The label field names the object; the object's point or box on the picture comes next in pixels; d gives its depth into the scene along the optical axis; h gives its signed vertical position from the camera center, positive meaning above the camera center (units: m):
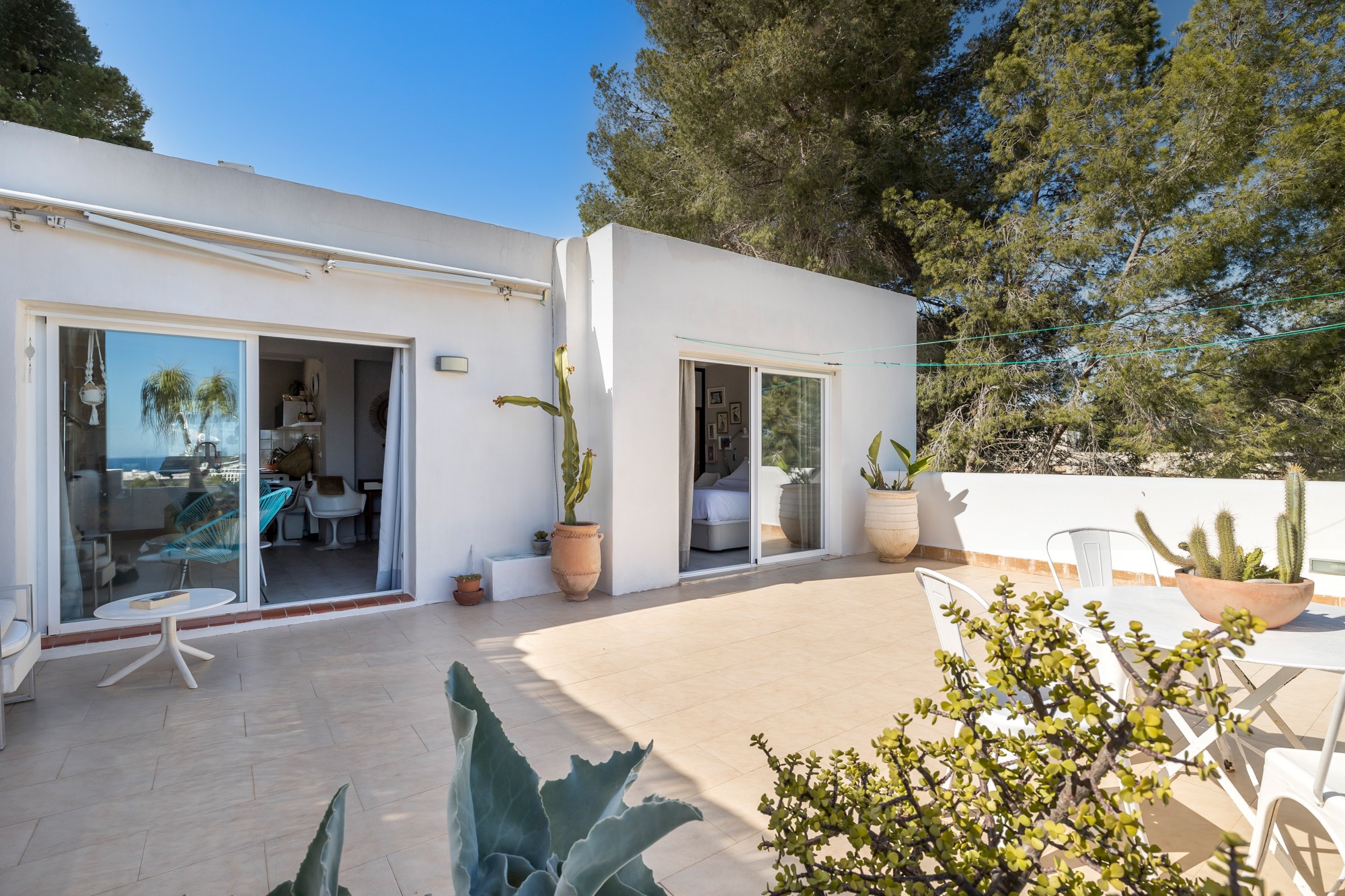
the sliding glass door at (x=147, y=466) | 4.26 -0.15
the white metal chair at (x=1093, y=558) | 3.39 -0.60
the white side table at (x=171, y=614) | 3.35 -0.86
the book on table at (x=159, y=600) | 3.42 -0.82
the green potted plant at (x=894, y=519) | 6.89 -0.81
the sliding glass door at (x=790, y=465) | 6.87 -0.25
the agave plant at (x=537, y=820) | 0.58 -0.36
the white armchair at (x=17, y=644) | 2.87 -0.89
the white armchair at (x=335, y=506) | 7.77 -0.74
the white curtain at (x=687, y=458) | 6.21 -0.15
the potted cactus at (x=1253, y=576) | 2.18 -0.46
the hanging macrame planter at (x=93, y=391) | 4.29 +0.33
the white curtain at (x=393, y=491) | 5.42 -0.40
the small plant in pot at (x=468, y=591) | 5.17 -1.15
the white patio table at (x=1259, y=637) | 1.95 -0.63
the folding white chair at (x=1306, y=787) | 1.59 -0.87
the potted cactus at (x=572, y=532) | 5.29 -0.71
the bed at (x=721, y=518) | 7.56 -0.88
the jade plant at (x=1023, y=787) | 0.73 -0.44
